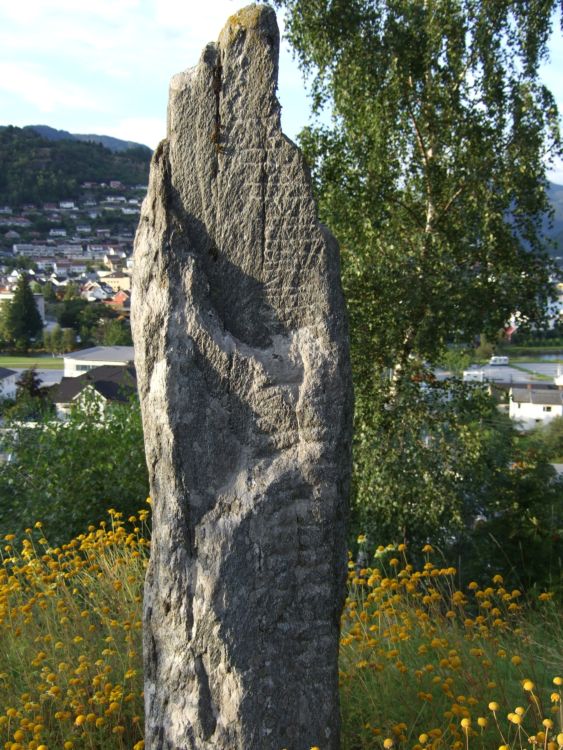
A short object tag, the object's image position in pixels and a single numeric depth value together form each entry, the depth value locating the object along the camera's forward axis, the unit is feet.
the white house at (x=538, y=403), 128.88
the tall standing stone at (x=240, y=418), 10.65
